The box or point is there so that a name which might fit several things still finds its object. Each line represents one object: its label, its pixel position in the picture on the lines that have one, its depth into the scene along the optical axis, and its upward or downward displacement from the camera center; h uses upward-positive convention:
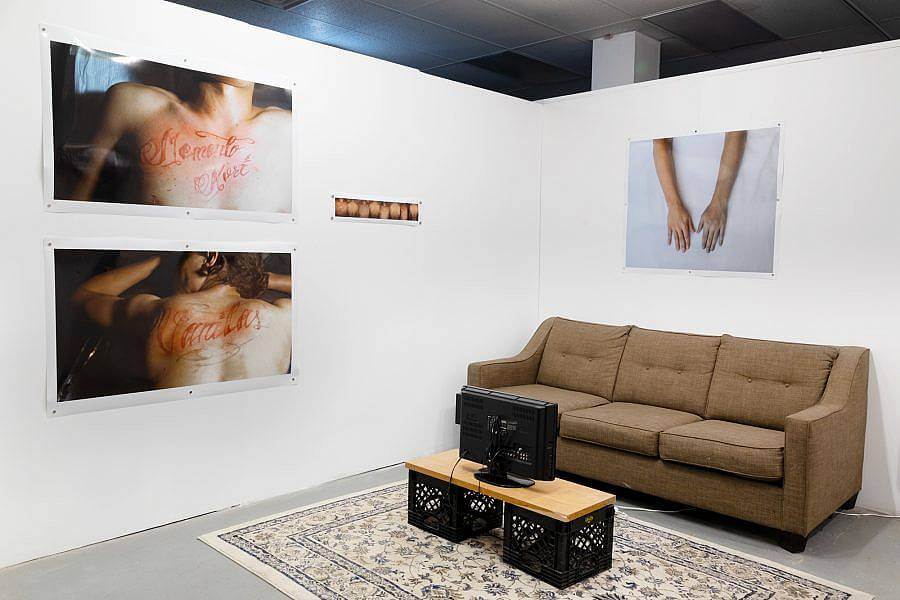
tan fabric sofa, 3.48 -0.86
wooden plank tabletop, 3.03 -1.02
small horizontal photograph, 4.33 +0.27
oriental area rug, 3.00 -1.34
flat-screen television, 3.21 -0.80
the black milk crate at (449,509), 3.45 -1.21
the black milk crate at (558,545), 3.03 -1.21
